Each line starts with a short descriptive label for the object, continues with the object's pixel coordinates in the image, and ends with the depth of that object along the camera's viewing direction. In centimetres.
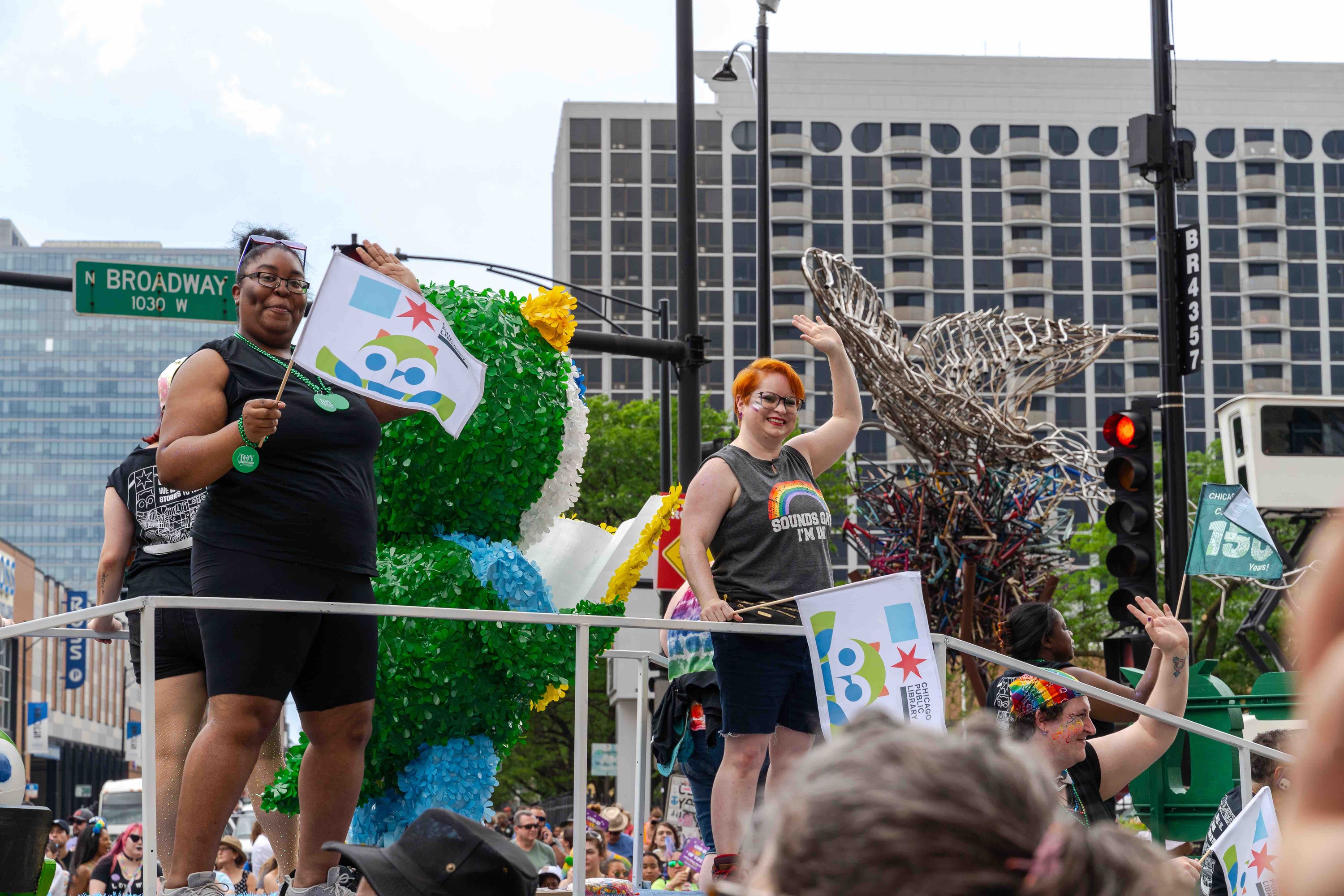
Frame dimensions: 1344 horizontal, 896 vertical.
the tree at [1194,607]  4022
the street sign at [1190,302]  972
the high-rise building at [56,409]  15350
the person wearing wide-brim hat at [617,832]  1286
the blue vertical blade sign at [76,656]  5916
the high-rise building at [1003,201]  9219
